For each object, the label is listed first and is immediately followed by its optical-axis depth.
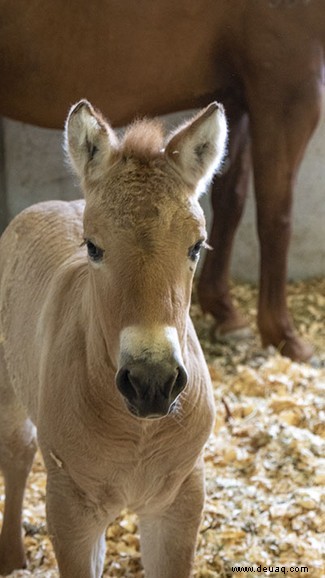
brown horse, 3.09
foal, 1.47
